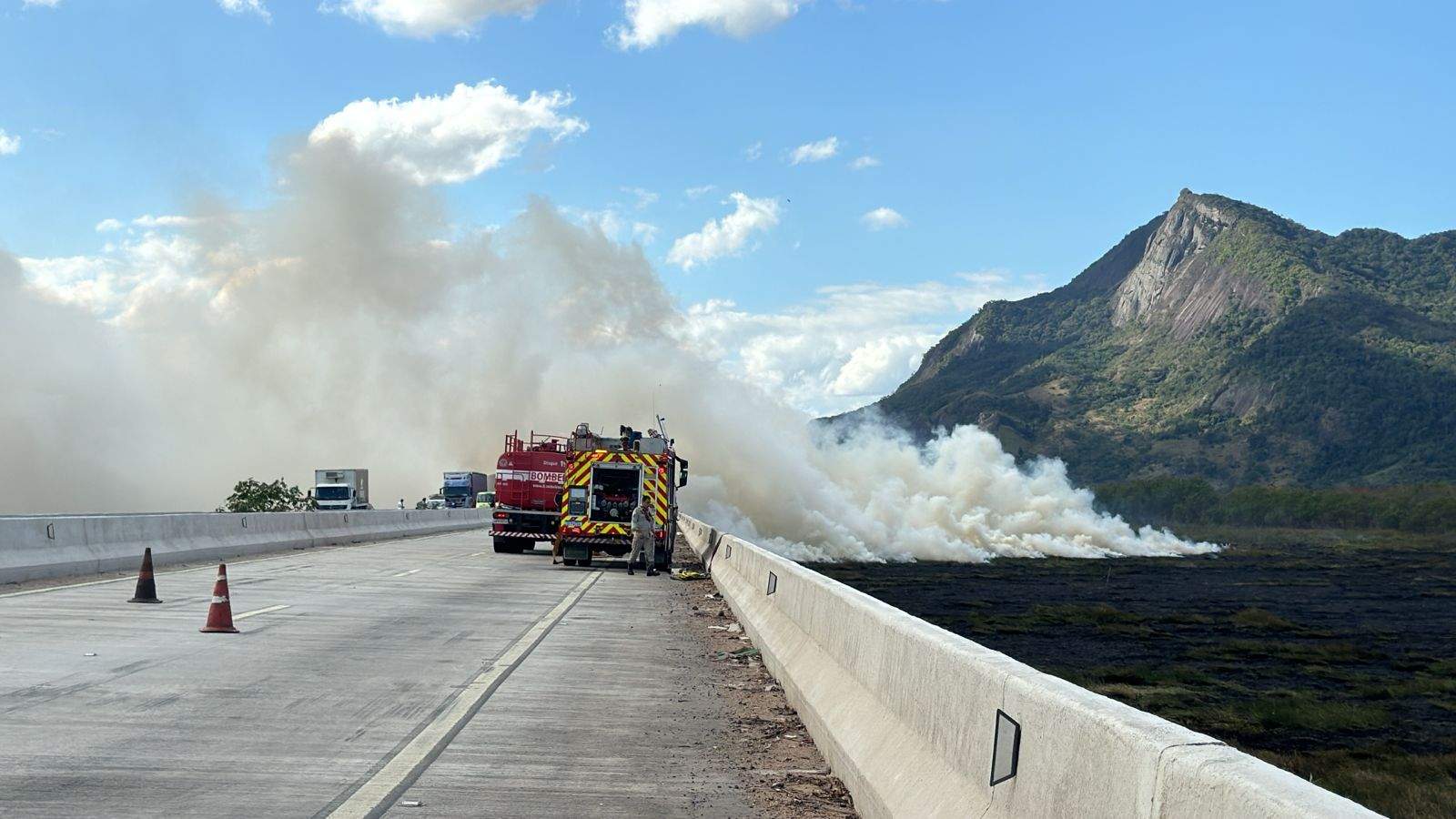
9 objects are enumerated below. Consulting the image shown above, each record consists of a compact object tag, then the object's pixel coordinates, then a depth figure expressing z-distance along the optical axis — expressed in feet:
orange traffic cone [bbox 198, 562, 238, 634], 48.16
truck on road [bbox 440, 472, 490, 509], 287.28
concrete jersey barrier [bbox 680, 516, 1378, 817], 11.88
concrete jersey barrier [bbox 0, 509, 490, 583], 72.23
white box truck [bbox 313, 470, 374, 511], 243.91
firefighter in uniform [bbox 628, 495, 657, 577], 94.22
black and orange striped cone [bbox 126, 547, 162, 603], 59.16
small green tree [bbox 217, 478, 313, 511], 239.71
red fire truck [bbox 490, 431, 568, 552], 120.06
